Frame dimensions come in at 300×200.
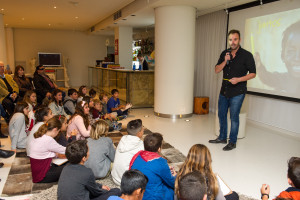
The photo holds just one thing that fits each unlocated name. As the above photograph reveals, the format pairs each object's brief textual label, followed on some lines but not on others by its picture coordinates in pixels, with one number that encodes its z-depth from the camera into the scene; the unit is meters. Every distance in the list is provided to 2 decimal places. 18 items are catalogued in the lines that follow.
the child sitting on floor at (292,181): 1.64
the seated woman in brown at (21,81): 5.99
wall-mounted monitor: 12.98
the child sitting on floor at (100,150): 2.80
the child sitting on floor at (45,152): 2.81
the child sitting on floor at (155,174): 1.95
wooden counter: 7.62
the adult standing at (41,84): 6.27
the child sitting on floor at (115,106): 6.08
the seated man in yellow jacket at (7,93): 5.16
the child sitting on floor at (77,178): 1.95
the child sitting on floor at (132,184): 1.58
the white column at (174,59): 6.05
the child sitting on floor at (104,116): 5.02
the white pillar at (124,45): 9.97
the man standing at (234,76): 4.02
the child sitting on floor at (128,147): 2.66
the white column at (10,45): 12.46
